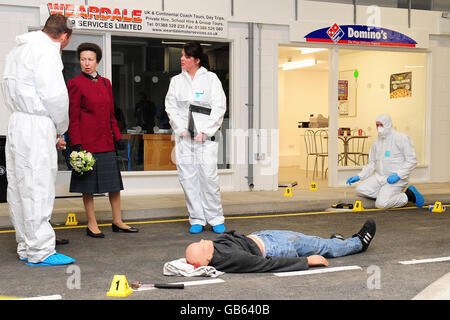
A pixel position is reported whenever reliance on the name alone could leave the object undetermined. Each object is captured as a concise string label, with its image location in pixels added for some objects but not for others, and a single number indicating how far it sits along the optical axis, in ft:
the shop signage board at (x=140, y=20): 31.83
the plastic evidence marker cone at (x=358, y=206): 31.40
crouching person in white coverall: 31.32
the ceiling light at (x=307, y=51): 49.19
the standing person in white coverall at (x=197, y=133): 24.12
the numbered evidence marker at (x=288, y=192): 34.04
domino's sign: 37.88
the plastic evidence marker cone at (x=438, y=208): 30.12
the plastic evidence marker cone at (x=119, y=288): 14.25
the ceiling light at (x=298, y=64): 59.30
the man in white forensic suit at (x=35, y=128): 17.85
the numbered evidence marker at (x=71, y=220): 26.66
